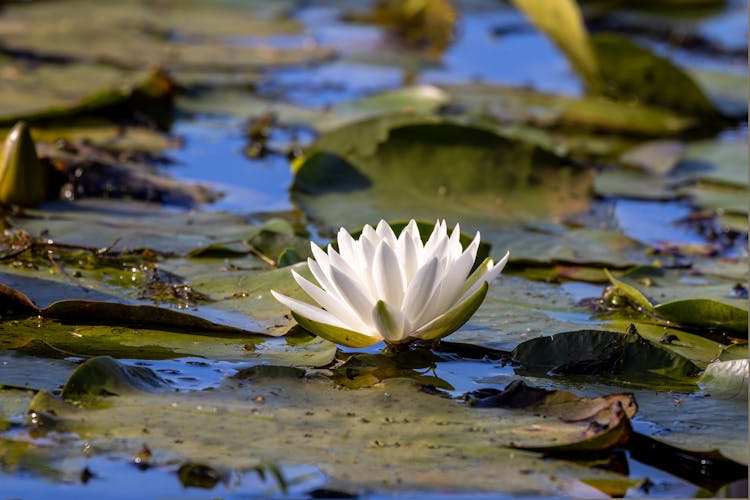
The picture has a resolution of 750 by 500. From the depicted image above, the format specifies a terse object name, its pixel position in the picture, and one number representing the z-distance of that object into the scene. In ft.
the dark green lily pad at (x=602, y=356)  15.92
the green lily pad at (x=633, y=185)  28.50
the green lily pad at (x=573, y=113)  35.14
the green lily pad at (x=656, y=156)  30.99
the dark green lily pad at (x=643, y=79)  34.88
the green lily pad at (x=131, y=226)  20.44
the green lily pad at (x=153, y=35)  39.24
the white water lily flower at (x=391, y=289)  14.98
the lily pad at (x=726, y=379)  15.21
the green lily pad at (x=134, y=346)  15.21
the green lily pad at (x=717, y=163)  29.60
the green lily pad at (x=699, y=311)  17.66
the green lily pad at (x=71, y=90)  29.55
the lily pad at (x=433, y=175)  24.73
